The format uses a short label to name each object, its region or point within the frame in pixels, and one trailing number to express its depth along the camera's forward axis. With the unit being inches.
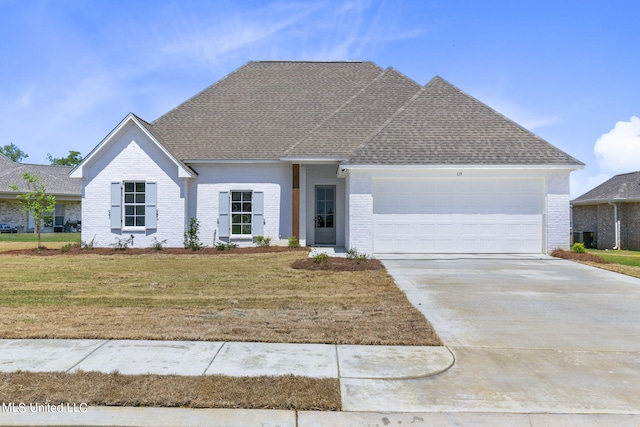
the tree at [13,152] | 3065.9
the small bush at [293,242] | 679.1
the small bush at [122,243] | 684.7
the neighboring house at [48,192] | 1220.5
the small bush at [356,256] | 503.2
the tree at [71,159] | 2308.1
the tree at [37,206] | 693.9
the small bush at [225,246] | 677.3
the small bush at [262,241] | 697.0
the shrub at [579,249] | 575.8
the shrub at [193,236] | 695.7
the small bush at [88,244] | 682.2
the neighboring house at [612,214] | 929.5
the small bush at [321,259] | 495.5
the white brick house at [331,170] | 587.2
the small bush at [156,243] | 684.1
